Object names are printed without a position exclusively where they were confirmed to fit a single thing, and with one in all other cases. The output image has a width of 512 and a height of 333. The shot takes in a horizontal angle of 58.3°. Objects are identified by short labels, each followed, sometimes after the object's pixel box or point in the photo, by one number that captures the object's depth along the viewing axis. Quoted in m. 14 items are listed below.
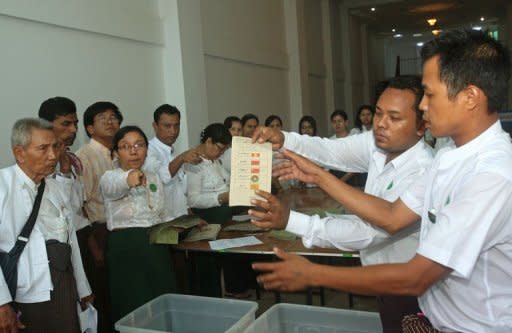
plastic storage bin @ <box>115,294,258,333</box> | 2.14
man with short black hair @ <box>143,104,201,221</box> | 3.12
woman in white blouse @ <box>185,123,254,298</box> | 3.55
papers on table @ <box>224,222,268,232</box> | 3.10
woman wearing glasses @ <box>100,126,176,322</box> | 2.68
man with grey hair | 1.90
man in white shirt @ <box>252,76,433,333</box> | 1.54
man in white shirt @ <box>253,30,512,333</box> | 1.01
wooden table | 2.55
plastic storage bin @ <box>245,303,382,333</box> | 1.94
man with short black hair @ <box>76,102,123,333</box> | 2.92
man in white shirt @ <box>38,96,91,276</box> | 2.63
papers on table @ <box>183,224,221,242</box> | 2.92
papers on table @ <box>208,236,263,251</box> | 2.75
